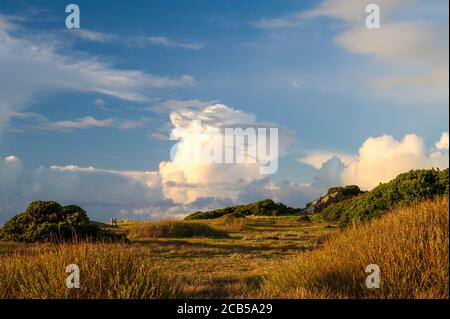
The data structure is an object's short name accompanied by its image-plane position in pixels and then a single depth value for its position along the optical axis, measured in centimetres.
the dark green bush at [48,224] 2422
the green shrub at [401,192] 1697
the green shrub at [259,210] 6638
